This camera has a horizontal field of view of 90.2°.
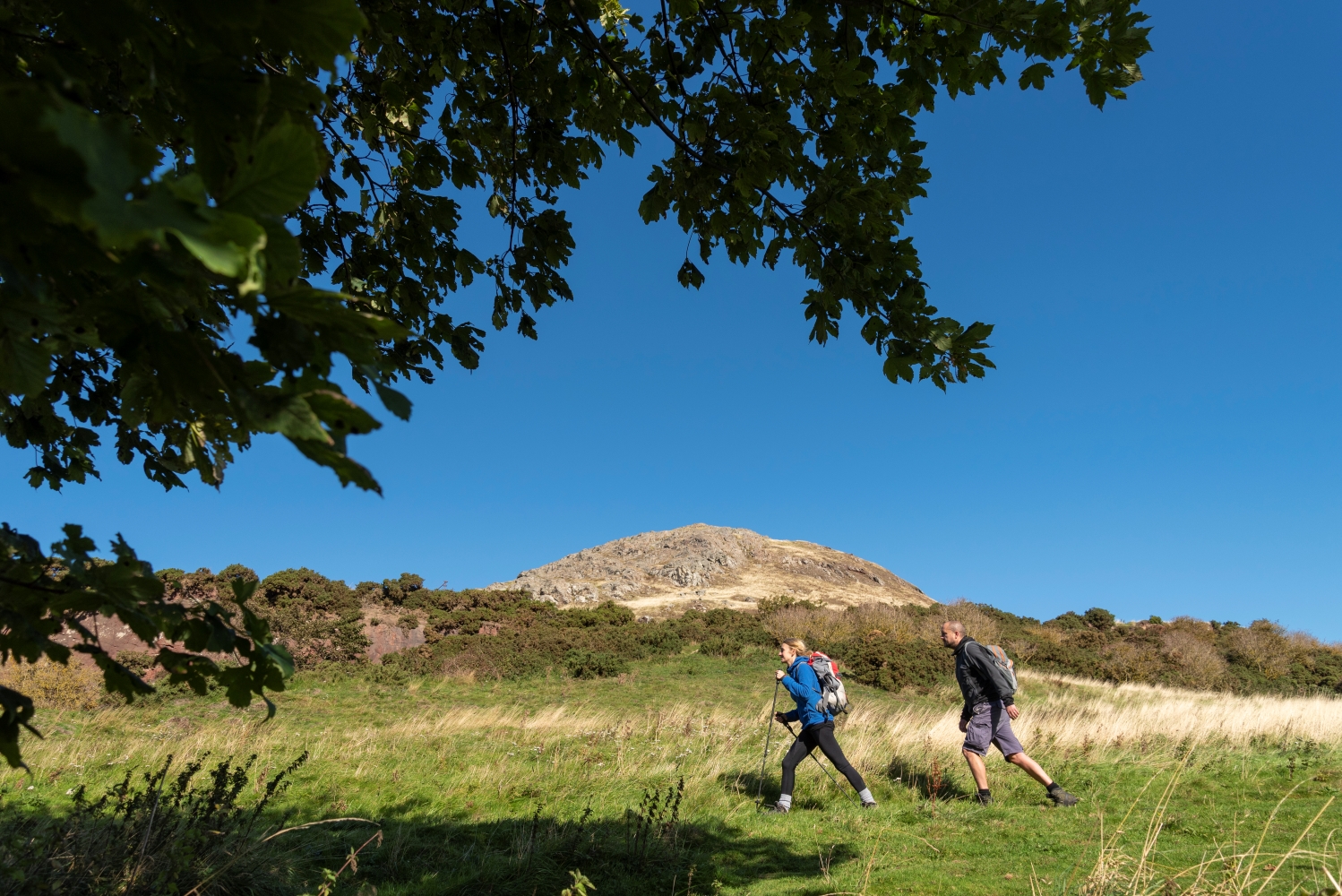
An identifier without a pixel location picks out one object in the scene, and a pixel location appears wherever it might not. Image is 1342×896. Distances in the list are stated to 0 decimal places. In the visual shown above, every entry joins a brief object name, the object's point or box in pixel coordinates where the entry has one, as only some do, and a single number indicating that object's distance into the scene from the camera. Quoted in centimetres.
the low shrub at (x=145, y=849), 304
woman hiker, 605
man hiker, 591
